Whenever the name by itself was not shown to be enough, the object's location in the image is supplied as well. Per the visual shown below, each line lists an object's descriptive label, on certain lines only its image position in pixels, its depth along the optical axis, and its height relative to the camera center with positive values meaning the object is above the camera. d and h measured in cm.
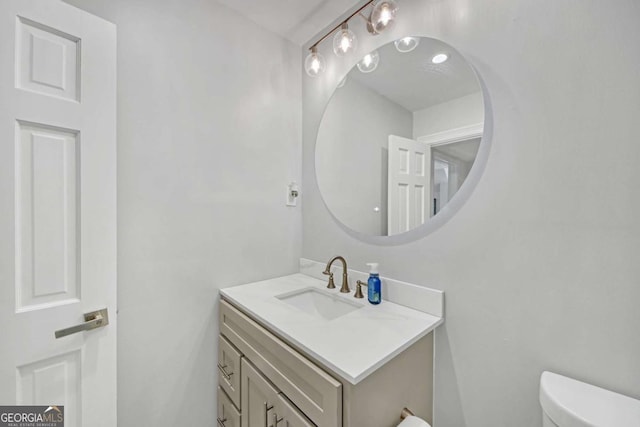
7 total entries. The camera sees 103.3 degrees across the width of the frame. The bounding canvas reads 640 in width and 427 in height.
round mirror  103 +36
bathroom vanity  75 -52
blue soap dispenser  119 -36
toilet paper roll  82 -69
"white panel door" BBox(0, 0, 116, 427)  82 +0
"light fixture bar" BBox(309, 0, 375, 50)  145 +104
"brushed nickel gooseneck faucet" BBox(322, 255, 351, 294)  134 -36
